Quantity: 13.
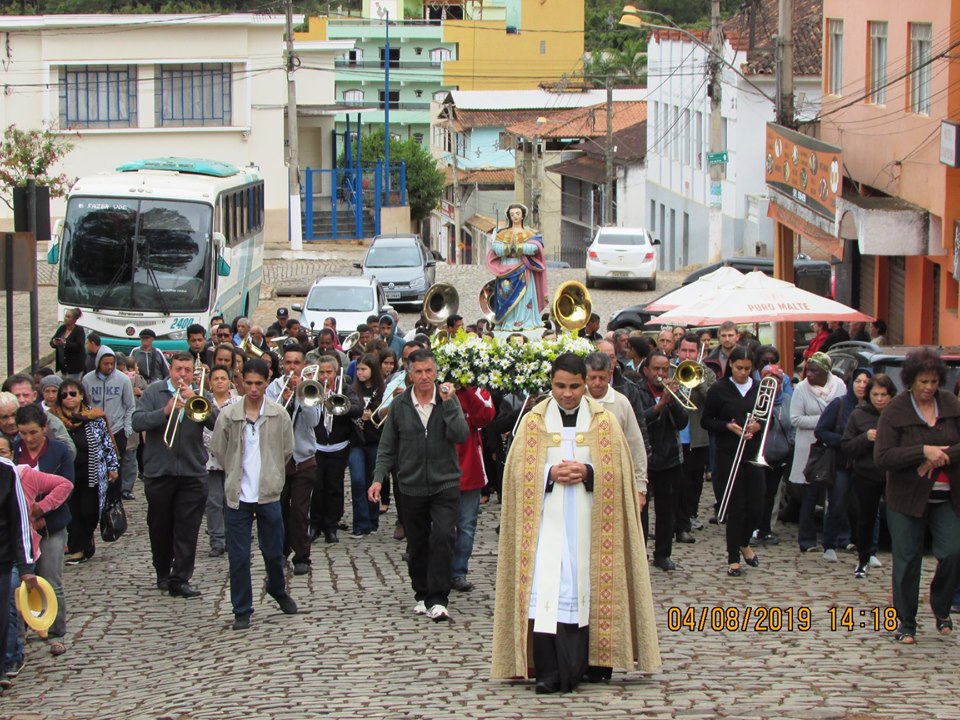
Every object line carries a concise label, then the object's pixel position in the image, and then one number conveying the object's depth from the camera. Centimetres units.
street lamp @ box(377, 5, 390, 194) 4966
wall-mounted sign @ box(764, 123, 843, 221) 2233
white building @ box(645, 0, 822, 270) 3994
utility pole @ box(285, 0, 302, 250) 4153
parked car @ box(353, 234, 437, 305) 3334
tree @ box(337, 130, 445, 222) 6575
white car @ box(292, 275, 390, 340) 2650
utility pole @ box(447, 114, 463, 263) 6694
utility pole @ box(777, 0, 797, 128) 2564
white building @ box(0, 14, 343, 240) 4378
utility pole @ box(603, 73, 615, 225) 4871
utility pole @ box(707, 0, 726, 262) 3772
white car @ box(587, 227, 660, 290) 3609
